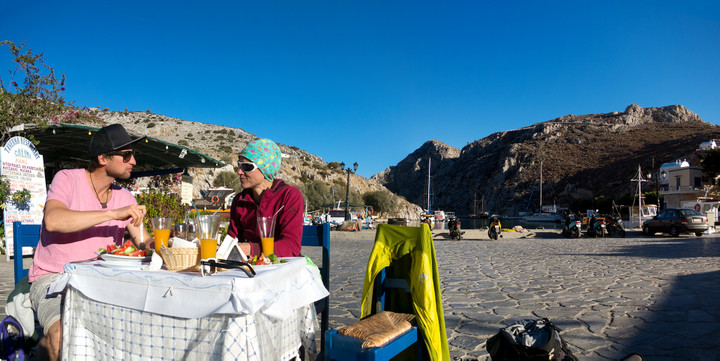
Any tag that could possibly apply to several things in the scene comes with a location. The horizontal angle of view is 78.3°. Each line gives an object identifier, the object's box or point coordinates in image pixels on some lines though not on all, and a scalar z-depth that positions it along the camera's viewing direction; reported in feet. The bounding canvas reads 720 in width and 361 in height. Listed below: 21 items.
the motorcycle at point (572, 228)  72.84
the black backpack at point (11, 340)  7.77
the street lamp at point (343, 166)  99.85
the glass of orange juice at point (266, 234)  7.52
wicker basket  6.32
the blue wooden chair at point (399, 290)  7.06
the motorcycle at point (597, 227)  70.49
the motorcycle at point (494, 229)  64.49
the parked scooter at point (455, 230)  64.81
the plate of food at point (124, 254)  6.88
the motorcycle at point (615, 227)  73.87
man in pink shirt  7.52
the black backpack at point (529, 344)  8.00
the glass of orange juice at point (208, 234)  6.33
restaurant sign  28.37
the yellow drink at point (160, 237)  6.96
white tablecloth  5.43
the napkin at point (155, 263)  6.40
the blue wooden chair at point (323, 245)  9.32
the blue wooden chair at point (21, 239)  8.95
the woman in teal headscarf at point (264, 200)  9.22
